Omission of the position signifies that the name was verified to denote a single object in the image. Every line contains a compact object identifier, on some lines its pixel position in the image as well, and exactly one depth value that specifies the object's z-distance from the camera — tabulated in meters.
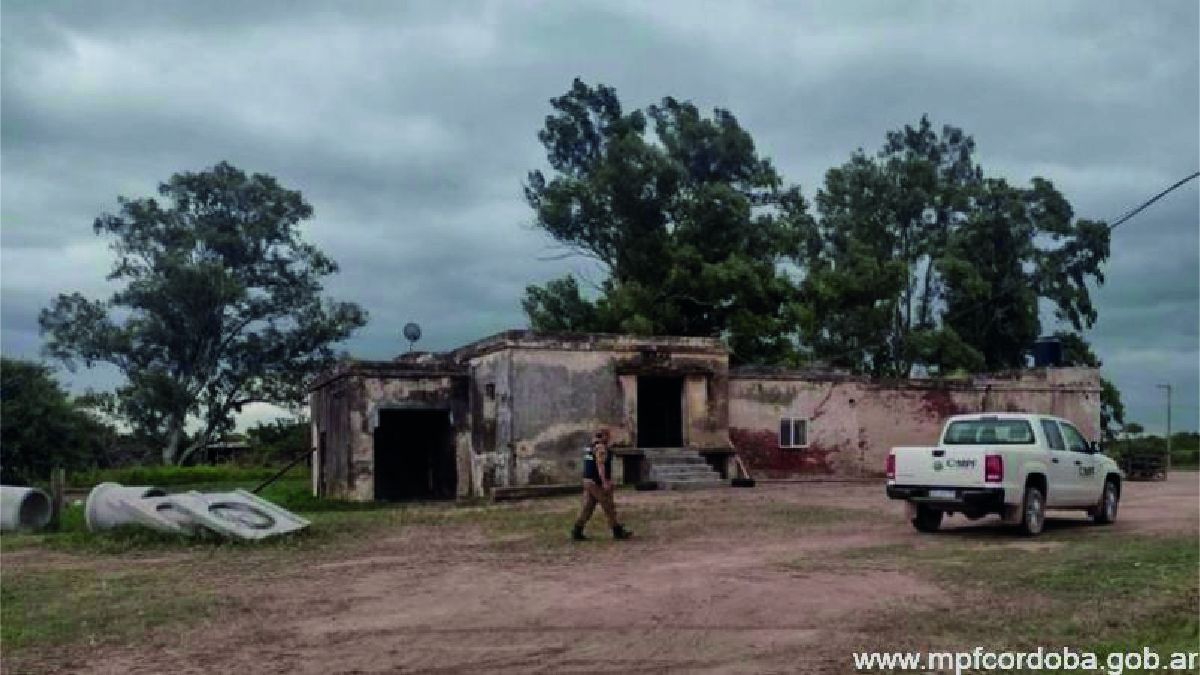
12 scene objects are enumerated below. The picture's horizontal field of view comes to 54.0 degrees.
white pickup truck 15.91
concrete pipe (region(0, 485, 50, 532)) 21.36
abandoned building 27.73
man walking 16.52
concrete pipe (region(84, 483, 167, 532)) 18.09
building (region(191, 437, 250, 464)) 58.59
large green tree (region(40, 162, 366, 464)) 54.94
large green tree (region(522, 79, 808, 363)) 41.81
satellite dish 36.47
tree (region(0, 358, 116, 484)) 39.84
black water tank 37.84
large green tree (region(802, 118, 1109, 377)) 47.41
